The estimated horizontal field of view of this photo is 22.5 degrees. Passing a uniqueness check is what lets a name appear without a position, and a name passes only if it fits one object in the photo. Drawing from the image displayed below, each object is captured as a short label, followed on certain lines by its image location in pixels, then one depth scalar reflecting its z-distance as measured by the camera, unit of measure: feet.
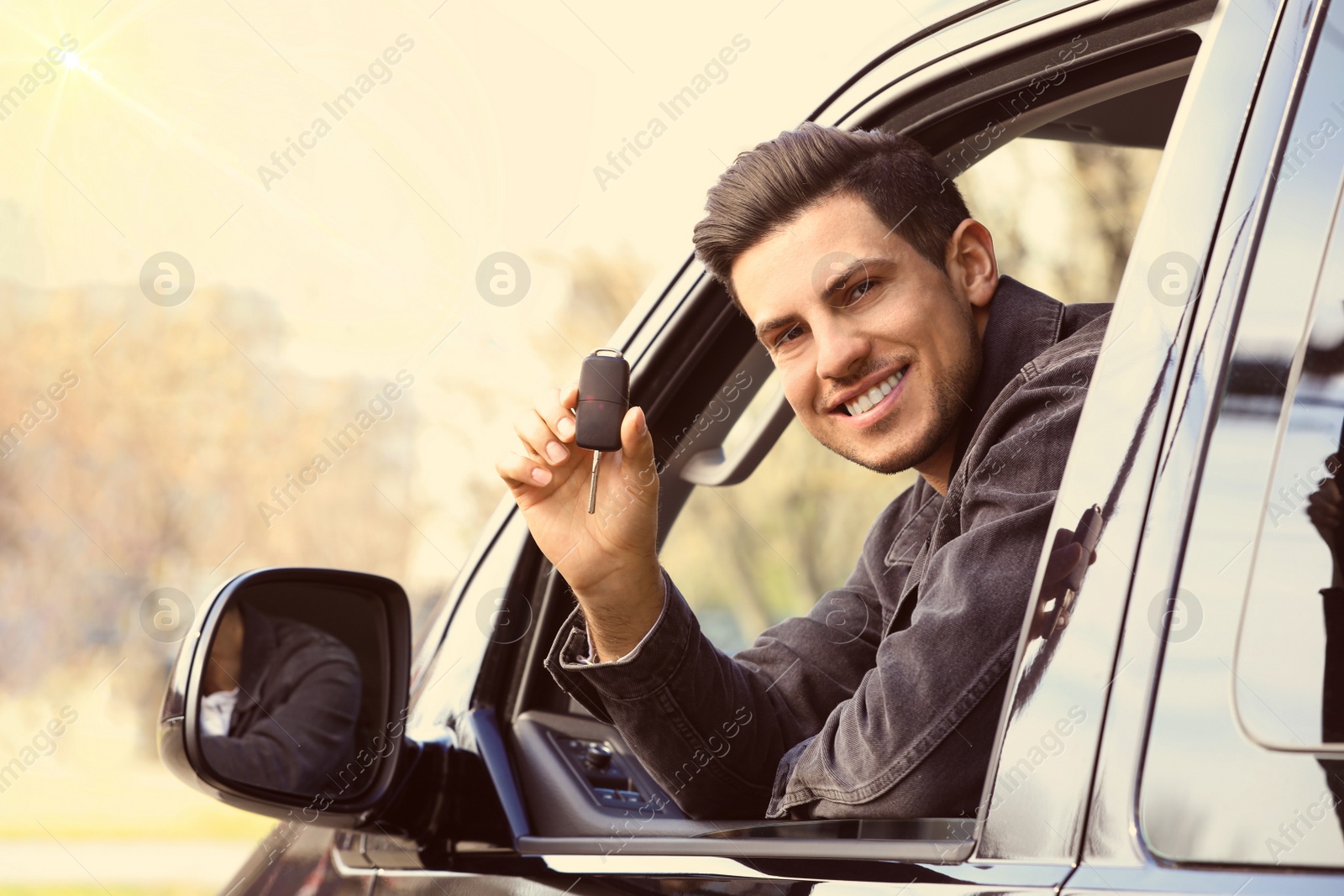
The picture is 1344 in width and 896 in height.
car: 5.30
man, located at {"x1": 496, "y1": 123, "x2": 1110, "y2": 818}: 6.20
